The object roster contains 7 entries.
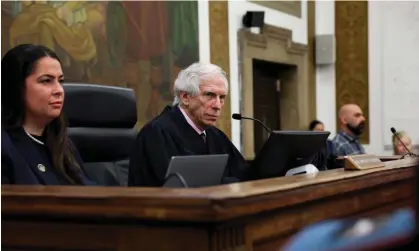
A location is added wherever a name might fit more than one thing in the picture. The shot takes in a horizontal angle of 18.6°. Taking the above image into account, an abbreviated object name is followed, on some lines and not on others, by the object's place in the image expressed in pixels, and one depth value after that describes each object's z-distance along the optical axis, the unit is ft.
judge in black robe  17.66
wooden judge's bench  8.99
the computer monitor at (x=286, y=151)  15.37
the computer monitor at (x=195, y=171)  10.84
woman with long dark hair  14.45
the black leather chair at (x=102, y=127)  19.62
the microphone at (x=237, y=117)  19.20
